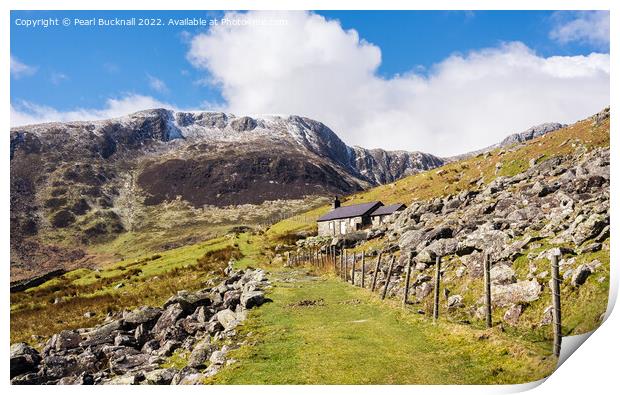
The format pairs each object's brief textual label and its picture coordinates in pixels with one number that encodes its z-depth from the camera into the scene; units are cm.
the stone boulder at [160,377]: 1853
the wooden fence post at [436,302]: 2050
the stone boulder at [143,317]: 3144
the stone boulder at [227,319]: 2411
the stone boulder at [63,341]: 2979
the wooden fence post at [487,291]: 1806
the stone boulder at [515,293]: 1927
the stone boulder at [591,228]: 2134
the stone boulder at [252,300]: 2798
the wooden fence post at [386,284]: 2661
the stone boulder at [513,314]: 1864
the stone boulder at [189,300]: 3197
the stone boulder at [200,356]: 1908
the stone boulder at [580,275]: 1816
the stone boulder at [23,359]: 2594
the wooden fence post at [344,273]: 3744
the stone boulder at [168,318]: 2930
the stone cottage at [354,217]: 7956
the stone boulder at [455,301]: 2248
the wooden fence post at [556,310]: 1549
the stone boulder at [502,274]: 2139
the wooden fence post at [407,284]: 2386
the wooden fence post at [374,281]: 2991
